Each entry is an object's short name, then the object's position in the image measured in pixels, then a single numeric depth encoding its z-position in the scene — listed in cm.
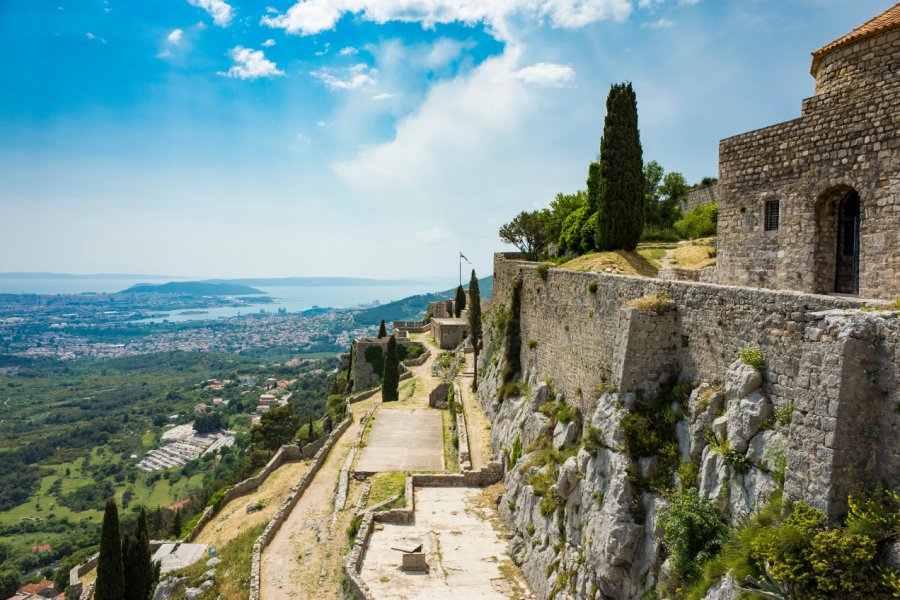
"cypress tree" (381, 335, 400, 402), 4194
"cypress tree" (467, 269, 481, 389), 3919
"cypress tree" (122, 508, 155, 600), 2681
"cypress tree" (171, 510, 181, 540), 4122
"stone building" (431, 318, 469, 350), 6094
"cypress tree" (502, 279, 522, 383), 2614
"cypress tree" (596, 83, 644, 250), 2511
